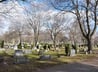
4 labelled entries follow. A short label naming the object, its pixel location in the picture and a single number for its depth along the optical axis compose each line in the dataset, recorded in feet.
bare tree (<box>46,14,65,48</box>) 102.81
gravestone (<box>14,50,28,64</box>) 25.73
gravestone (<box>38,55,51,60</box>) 32.07
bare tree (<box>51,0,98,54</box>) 47.10
